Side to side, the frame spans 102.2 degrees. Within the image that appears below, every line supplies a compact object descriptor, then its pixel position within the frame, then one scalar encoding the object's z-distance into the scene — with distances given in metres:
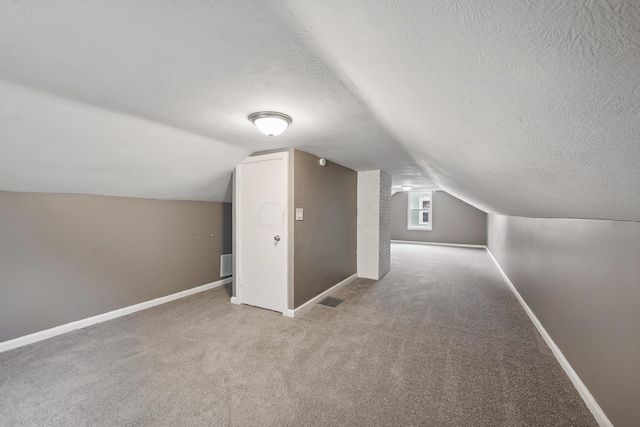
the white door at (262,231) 3.16
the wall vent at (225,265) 4.33
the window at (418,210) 9.59
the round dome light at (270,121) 1.97
